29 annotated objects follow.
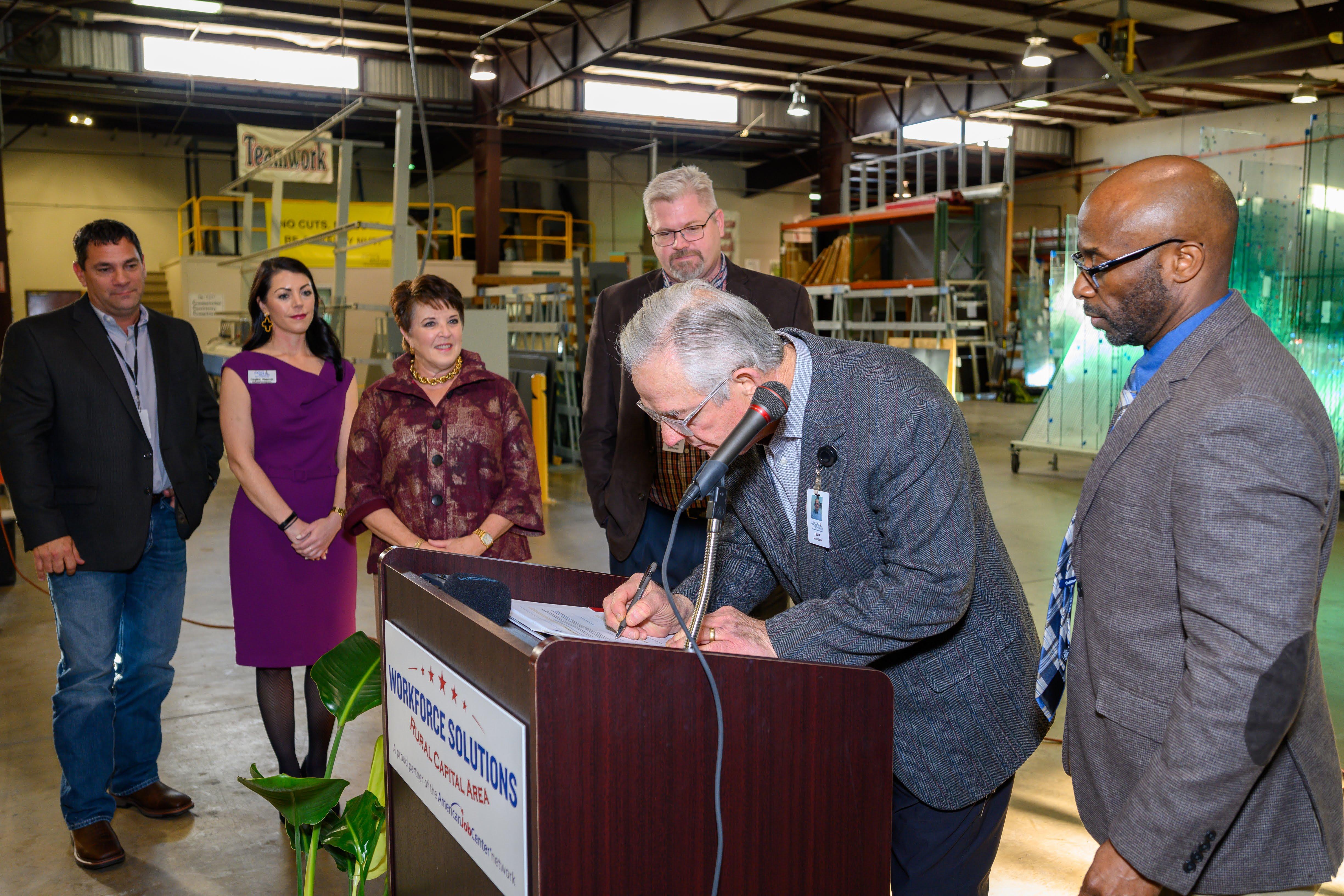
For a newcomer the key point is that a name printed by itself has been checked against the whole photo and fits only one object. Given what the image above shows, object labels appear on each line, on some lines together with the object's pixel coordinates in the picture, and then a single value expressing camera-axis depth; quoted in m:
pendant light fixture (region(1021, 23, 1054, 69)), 10.73
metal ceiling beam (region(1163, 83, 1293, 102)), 14.85
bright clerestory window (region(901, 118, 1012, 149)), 16.38
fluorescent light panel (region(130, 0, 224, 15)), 6.15
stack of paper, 1.34
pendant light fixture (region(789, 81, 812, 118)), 10.91
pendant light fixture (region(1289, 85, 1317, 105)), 11.55
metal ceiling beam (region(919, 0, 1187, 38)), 10.91
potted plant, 1.72
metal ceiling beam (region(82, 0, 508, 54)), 10.80
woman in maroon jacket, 2.59
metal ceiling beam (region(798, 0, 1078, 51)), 11.30
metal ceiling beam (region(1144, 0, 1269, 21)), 10.85
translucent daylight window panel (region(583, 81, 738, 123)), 14.25
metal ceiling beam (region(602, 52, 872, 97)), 13.59
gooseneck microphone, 1.17
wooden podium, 1.06
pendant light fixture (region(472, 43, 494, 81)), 10.91
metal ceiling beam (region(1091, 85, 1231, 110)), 15.69
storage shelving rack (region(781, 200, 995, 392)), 13.12
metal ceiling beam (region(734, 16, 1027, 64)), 11.92
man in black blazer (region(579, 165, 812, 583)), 2.54
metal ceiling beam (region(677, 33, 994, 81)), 12.57
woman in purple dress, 2.68
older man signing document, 1.30
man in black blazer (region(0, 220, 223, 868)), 2.48
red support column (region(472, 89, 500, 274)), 14.48
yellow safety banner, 13.81
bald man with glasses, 1.07
